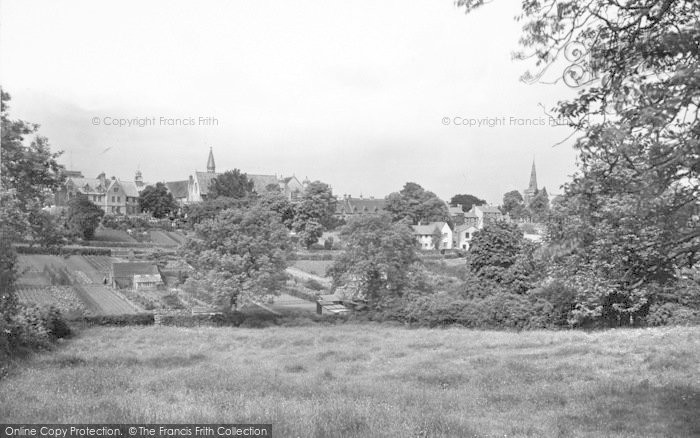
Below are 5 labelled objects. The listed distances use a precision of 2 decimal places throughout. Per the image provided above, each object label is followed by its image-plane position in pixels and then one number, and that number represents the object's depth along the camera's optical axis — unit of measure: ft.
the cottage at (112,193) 372.79
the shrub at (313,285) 174.15
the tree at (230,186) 337.31
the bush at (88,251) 198.22
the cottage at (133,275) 159.94
